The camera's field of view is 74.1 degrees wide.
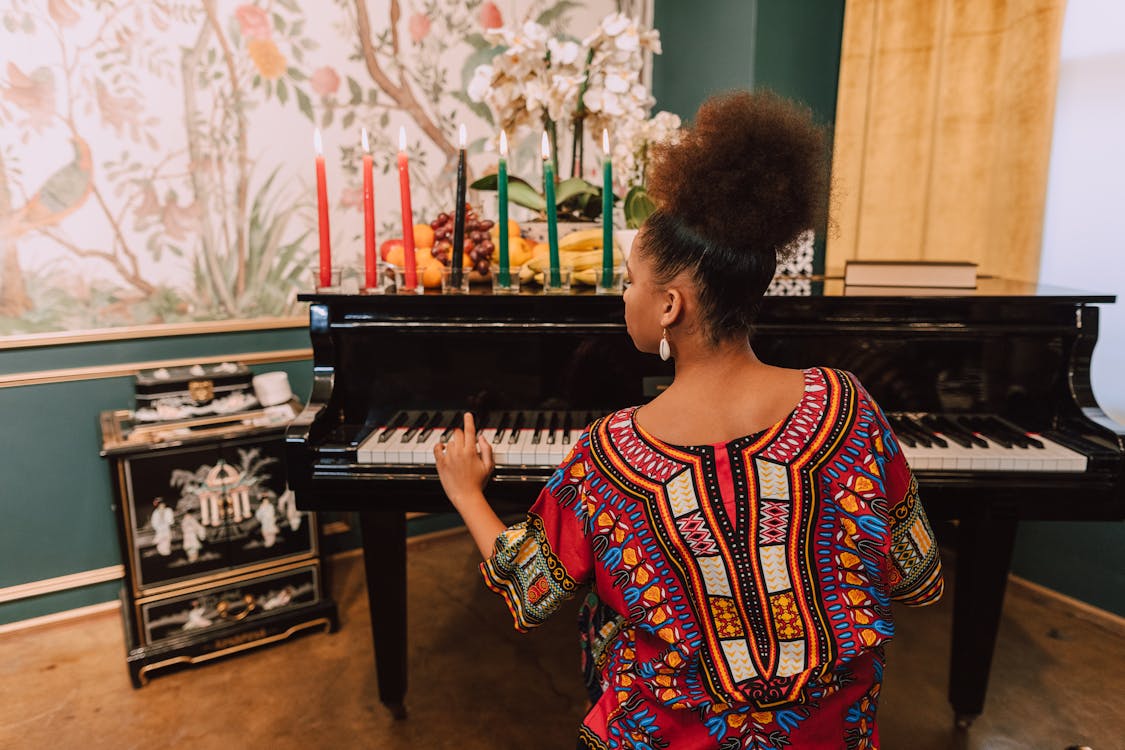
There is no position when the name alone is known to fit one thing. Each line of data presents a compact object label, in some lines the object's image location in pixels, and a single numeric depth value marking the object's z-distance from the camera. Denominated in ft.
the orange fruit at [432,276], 5.79
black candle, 5.64
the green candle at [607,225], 5.34
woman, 2.92
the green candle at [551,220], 5.32
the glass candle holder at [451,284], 5.61
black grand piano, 5.13
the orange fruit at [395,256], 6.16
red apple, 6.37
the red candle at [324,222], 5.36
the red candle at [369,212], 5.41
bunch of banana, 5.82
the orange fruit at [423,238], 6.44
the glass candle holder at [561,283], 5.63
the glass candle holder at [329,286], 5.46
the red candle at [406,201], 5.37
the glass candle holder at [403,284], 5.68
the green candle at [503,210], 5.28
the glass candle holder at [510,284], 5.61
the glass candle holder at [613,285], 5.53
